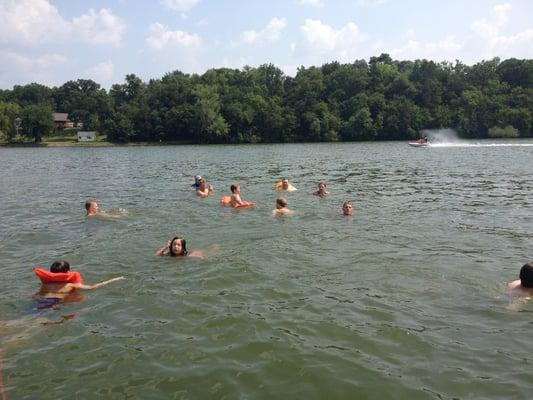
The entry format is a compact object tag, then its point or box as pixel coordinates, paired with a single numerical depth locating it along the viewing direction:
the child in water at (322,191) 22.69
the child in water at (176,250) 12.20
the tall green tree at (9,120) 107.62
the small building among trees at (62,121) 151.65
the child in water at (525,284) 9.12
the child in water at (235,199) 19.80
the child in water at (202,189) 23.27
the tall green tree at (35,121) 110.25
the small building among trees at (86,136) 123.47
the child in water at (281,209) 18.02
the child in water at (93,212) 18.62
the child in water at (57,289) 9.57
